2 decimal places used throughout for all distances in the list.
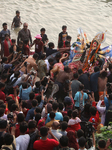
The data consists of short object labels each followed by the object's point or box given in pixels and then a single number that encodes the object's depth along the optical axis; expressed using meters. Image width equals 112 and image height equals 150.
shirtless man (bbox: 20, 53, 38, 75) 16.56
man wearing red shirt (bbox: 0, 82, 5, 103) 13.31
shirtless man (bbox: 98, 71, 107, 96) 15.34
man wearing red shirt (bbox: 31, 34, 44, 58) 19.75
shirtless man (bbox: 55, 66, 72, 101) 15.52
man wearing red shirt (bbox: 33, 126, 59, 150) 9.78
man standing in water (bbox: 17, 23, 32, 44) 21.39
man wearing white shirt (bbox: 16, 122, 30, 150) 9.95
